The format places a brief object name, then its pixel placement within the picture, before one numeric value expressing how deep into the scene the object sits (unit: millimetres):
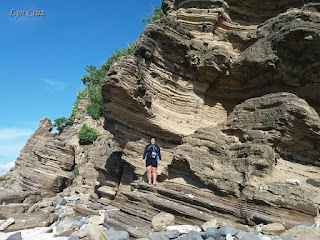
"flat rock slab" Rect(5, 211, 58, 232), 8570
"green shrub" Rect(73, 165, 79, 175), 21234
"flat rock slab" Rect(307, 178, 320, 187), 7210
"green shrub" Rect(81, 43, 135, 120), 28562
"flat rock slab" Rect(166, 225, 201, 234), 6449
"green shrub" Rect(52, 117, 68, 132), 31344
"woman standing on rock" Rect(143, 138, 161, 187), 9250
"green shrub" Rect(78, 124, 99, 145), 25109
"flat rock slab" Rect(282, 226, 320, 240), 5050
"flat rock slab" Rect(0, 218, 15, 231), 8398
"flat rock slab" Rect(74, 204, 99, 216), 9938
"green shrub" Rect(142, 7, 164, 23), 26036
